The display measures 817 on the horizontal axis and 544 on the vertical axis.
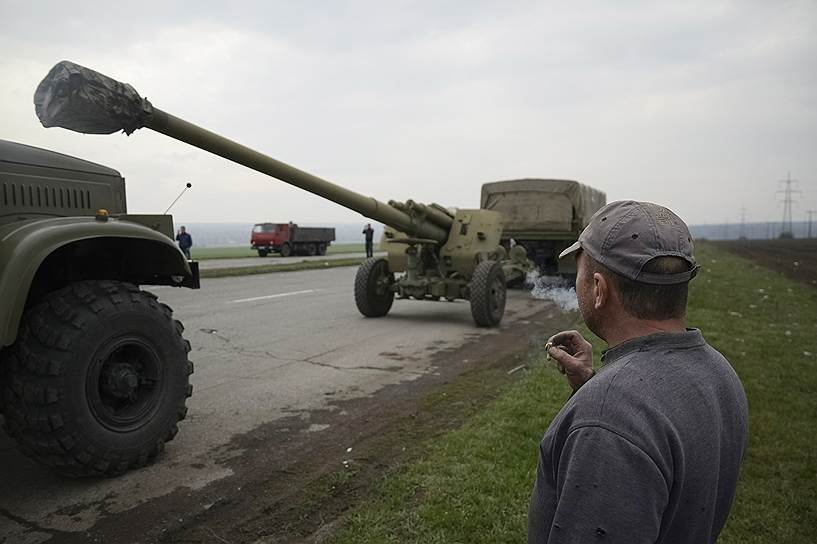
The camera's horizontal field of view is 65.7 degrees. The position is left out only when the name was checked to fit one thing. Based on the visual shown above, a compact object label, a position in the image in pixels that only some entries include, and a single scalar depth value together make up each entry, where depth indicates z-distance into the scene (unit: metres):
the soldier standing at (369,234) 29.63
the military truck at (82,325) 3.37
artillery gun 8.29
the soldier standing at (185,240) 22.29
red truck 34.12
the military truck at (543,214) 14.21
